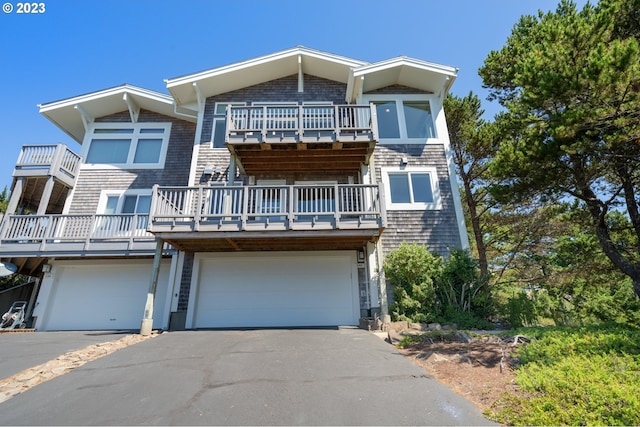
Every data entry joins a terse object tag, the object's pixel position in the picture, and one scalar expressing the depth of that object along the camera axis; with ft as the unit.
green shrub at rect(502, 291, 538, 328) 24.66
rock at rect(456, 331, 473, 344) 18.71
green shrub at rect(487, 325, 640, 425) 8.48
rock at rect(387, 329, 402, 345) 20.04
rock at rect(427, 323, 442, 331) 23.51
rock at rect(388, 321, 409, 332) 23.49
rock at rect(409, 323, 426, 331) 23.71
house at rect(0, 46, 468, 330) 26.84
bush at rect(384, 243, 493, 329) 25.11
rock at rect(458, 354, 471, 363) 14.80
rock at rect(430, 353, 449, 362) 15.33
